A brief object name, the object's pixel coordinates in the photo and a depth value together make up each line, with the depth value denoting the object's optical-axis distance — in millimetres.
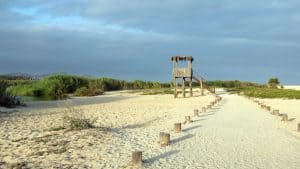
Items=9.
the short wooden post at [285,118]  21281
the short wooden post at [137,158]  10914
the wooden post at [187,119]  19812
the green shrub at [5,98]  30250
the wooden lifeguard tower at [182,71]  42438
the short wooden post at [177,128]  16500
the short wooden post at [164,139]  13617
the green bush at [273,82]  75512
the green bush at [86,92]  51875
